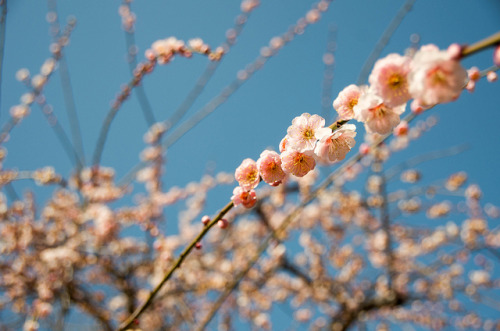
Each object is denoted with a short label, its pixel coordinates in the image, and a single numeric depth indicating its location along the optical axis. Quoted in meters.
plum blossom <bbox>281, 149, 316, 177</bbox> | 0.60
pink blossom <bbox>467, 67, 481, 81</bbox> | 0.68
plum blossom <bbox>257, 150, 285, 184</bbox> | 0.61
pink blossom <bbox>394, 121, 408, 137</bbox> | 0.82
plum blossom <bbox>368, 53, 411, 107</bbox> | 0.57
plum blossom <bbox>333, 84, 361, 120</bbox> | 0.60
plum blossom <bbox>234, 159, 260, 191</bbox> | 0.62
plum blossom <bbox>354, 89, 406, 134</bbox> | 0.58
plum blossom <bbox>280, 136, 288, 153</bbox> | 0.61
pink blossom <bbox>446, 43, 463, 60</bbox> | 0.54
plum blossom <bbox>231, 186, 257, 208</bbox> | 0.61
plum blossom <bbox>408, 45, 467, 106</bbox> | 0.55
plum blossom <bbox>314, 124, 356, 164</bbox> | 0.60
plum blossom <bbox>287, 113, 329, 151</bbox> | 0.60
